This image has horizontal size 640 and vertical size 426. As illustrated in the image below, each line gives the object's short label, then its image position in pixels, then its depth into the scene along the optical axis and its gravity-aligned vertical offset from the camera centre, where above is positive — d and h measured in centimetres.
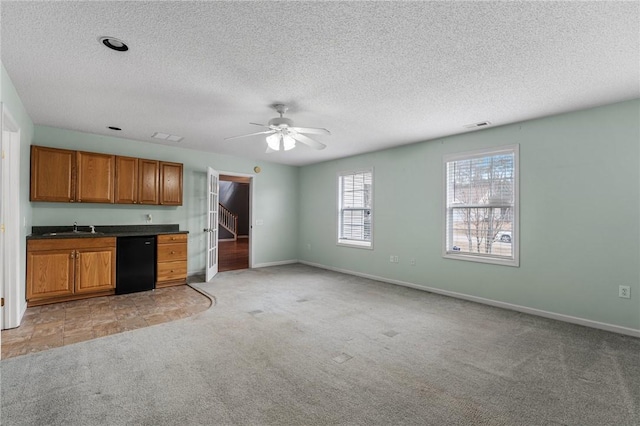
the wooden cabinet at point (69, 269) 381 -77
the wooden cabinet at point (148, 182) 494 +51
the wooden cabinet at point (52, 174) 405 +52
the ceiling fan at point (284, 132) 329 +92
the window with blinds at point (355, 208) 598 +13
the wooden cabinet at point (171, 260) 489 -79
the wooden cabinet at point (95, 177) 439 +52
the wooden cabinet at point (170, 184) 517 +51
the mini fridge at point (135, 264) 451 -80
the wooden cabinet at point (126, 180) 474 +51
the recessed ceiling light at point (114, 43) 214 +123
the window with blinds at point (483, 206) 404 +14
